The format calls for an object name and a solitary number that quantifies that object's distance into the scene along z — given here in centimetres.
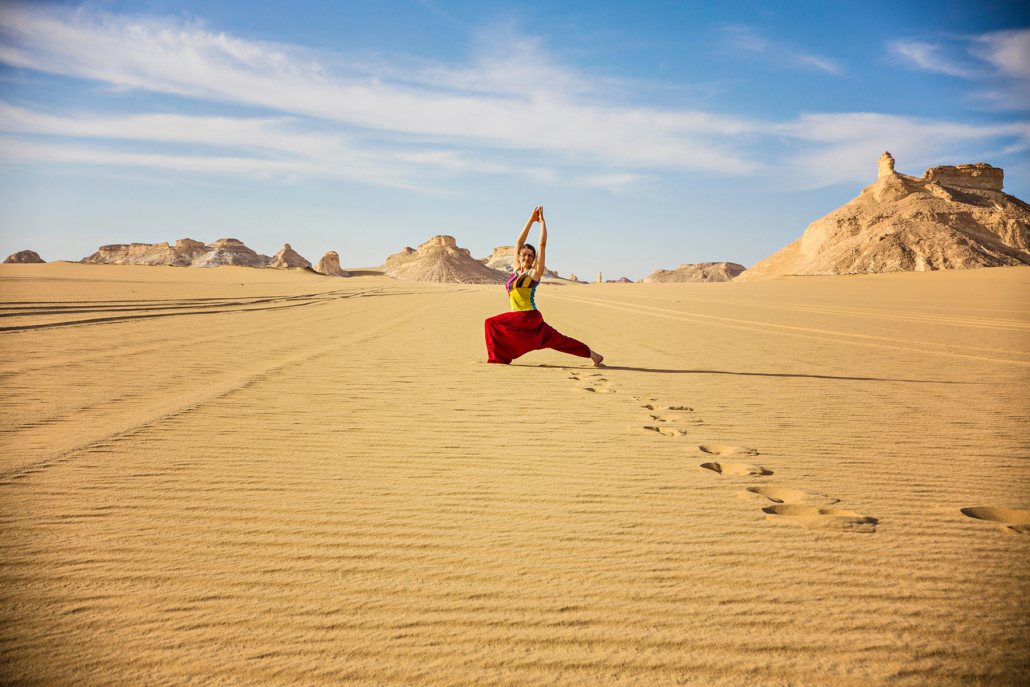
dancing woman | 755
